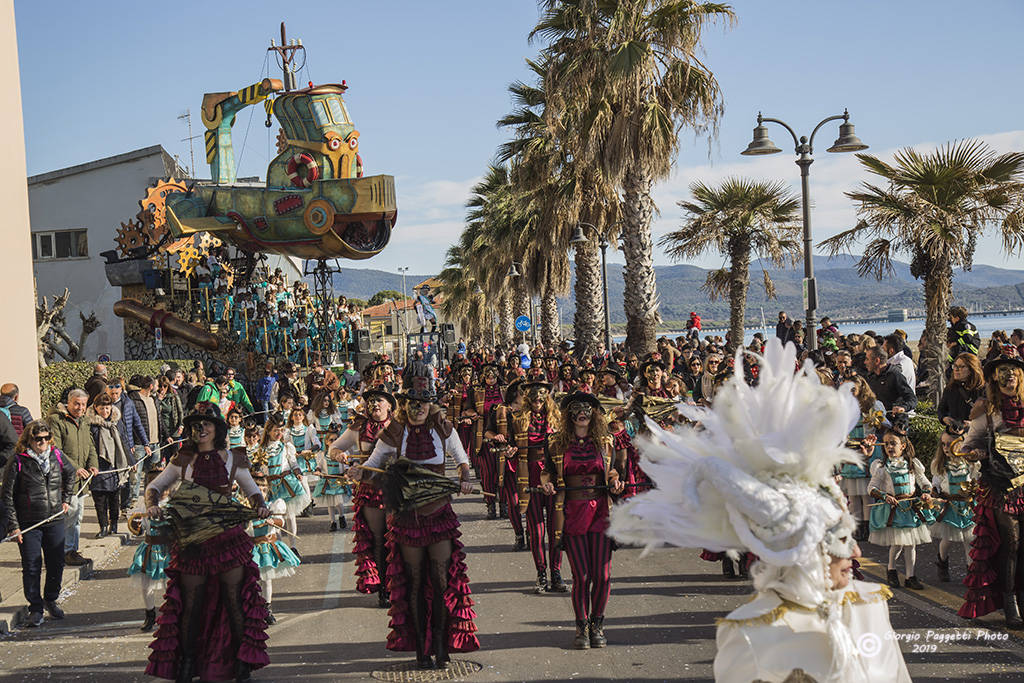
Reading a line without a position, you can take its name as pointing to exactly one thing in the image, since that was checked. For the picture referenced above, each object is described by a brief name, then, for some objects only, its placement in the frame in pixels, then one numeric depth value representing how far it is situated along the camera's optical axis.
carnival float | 35.72
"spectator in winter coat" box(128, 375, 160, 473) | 15.30
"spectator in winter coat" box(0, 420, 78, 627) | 9.20
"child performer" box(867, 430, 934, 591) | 8.60
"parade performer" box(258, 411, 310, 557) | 11.68
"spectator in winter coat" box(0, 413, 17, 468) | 10.88
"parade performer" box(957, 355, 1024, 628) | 7.29
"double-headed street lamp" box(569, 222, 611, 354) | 25.17
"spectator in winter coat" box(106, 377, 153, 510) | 13.82
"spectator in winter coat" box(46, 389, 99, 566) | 10.74
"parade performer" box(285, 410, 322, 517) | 13.15
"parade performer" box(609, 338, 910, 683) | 3.71
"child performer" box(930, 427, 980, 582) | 8.57
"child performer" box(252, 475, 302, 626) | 8.76
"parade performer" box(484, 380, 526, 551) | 10.67
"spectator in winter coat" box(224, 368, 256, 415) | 18.89
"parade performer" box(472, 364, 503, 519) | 13.98
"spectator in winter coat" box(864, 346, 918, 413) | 11.50
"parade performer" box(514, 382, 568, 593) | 9.57
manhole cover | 7.04
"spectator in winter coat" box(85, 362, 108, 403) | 12.95
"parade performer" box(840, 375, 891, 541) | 10.16
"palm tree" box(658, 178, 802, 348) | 26.44
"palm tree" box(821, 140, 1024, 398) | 15.44
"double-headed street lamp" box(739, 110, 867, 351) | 15.50
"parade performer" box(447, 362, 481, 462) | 15.29
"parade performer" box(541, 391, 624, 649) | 7.58
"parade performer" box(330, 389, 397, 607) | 9.45
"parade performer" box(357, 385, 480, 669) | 7.33
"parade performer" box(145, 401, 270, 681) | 7.11
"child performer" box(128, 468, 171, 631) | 8.59
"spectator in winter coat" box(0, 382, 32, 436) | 11.54
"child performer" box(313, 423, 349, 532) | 13.19
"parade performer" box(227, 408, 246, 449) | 12.16
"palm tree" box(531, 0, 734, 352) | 20.33
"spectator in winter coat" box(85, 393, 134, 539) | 12.21
